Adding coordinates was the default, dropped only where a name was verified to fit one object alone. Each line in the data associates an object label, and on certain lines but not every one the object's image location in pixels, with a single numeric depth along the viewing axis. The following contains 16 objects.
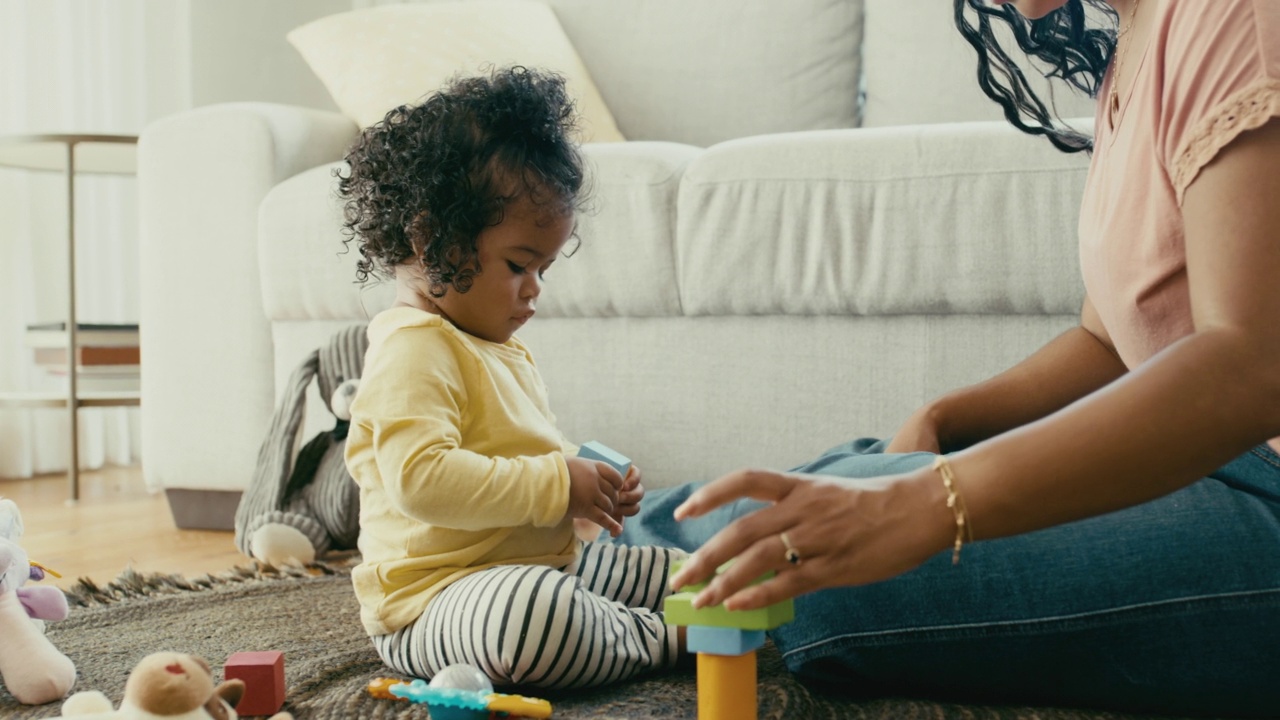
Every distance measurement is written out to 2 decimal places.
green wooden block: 0.65
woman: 0.58
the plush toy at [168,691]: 0.68
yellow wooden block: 0.69
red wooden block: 0.86
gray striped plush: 1.53
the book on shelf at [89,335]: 2.33
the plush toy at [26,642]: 0.91
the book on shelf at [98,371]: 2.35
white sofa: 1.40
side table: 2.15
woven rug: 0.86
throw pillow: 2.02
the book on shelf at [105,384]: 2.38
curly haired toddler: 0.87
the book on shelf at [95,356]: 2.35
